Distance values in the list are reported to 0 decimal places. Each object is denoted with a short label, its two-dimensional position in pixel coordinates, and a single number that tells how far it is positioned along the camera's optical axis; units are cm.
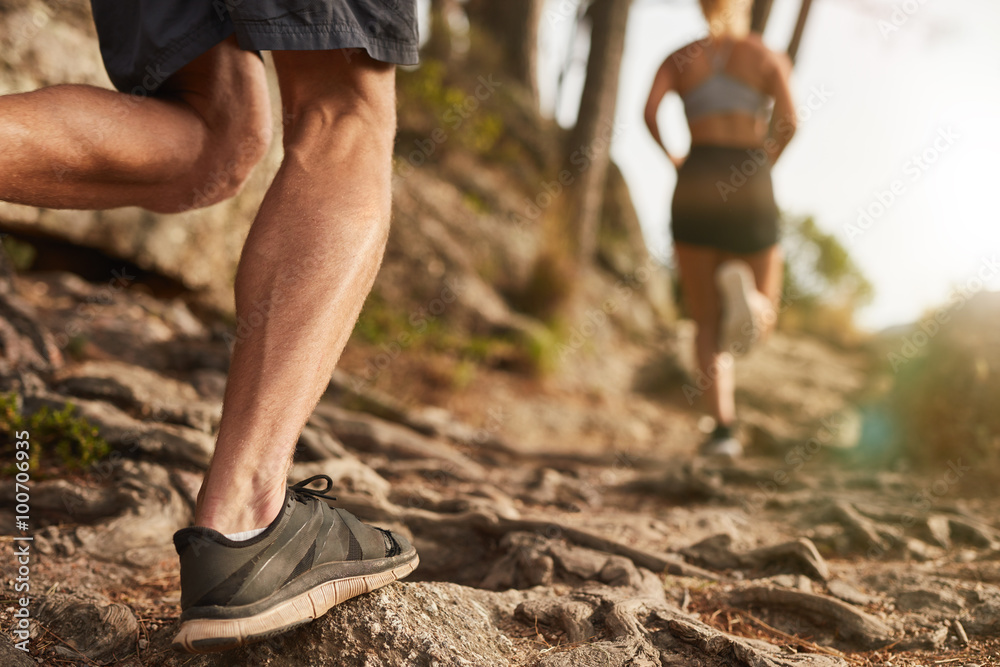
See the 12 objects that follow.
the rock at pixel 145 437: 221
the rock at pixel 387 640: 122
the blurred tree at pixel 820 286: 1088
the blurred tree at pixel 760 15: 726
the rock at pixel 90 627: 130
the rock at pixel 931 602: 158
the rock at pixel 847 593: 169
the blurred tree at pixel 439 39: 944
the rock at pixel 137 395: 249
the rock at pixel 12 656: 115
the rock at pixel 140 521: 180
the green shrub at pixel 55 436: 210
